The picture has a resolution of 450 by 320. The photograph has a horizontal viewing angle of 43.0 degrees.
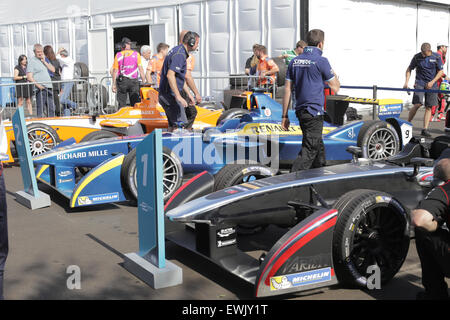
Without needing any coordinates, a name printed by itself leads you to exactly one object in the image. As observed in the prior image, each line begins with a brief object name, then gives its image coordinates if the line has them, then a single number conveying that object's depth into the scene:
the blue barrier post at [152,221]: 4.14
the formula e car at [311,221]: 3.85
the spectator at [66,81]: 12.60
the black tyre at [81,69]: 18.70
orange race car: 9.65
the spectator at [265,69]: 12.55
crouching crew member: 3.46
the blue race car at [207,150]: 6.43
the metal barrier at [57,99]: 11.93
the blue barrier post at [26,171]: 6.74
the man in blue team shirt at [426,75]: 11.36
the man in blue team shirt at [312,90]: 6.14
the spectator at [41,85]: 11.91
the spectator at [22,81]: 12.66
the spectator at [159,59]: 12.91
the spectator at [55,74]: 12.35
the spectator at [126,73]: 11.72
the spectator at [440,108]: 14.34
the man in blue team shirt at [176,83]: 7.63
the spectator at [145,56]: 13.48
